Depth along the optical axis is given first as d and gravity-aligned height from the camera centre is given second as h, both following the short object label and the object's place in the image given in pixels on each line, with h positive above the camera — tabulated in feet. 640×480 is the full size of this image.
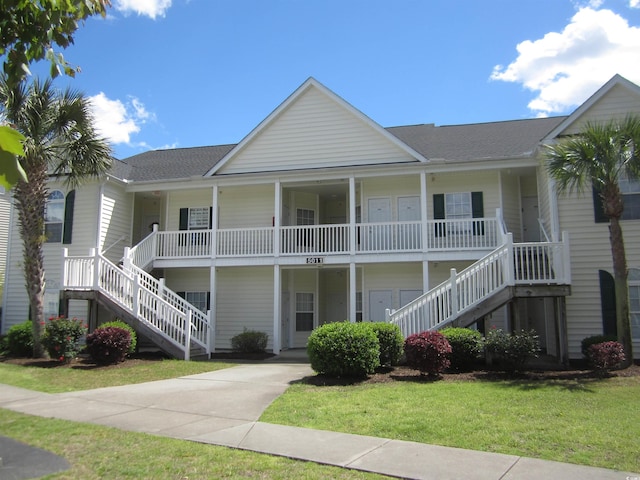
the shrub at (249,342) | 58.34 -3.96
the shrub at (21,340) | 53.36 -3.39
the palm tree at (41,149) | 48.21 +15.02
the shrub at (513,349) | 37.78 -3.08
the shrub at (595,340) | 43.96 -2.84
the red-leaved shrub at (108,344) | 47.34 -3.38
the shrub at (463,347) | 40.27 -3.13
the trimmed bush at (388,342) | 41.19 -2.80
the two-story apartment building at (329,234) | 49.08 +7.98
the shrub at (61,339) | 48.21 -2.96
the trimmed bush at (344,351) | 37.35 -3.21
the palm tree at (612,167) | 38.73 +10.35
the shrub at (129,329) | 49.75 -2.15
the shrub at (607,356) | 36.99 -3.50
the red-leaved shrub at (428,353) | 36.52 -3.24
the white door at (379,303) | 61.05 +0.32
